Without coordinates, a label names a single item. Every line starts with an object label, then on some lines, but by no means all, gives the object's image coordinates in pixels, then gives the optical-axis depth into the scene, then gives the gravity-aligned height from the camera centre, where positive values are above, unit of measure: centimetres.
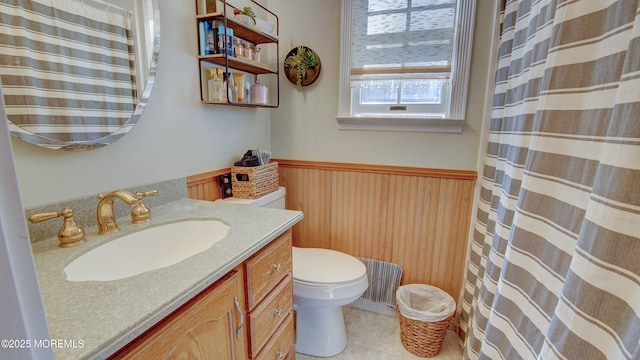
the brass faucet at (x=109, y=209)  91 -28
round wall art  175 +38
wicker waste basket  147 -101
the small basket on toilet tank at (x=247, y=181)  151 -30
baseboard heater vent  181 -97
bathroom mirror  78 +16
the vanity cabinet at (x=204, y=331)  57 -47
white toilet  141 -81
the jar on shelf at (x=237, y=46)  142 +39
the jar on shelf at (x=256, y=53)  159 +40
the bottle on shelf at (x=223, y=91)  140 +17
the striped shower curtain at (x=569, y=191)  52 -14
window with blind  152 +37
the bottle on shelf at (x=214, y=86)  137 +19
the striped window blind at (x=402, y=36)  153 +51
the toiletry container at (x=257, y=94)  159 +18
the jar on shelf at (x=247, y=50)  147 +39
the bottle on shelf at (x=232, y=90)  145 +18
